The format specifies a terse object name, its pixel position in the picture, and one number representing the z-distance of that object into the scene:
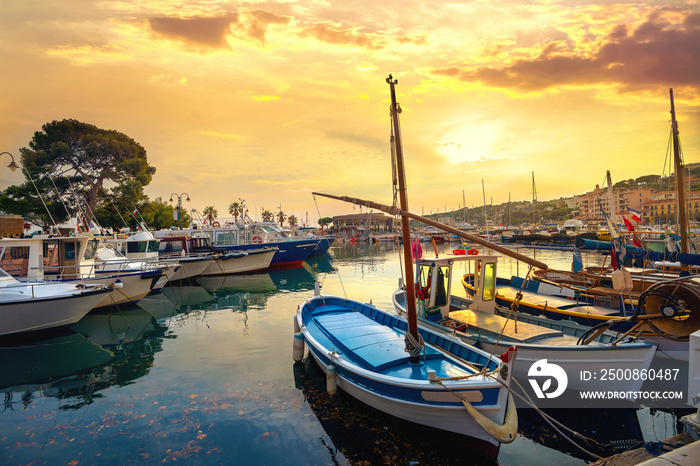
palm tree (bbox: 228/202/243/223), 109.79
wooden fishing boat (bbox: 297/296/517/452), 6.33
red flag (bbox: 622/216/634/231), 20.76
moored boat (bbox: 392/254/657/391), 7.81
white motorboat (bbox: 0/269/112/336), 13.99
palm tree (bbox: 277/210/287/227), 140.18
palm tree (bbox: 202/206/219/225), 105.94
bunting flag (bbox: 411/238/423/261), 11.38
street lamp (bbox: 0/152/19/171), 16.30
